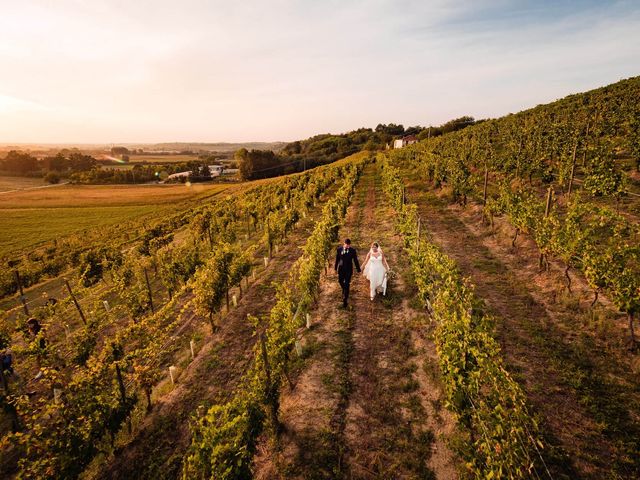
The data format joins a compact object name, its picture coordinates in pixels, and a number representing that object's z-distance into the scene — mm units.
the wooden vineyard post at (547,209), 10977
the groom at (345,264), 9508
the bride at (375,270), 10047
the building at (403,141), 91500
